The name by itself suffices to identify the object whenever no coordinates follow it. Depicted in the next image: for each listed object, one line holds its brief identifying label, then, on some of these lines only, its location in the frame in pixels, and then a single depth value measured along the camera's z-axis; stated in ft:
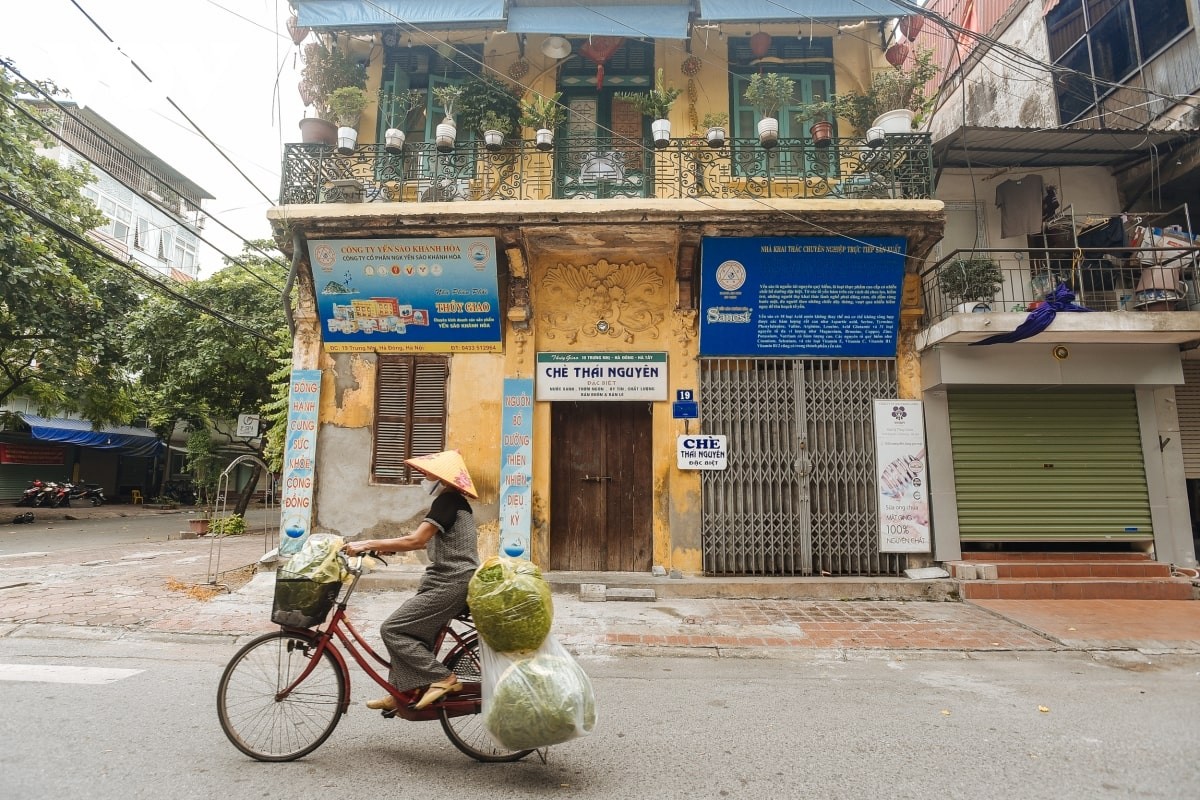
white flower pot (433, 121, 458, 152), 27.02
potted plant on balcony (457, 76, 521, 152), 28.58
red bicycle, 10.36
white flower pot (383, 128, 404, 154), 27.12
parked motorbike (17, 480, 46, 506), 68.85
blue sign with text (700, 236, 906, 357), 26.50
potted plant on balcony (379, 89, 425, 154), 29.60
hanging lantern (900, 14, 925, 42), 28.15
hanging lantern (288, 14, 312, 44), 28.19
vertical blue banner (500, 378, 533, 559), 26.43
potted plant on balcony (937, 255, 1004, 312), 25.76
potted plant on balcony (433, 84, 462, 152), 27.02
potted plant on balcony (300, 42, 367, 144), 29.60
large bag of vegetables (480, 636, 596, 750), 9.05
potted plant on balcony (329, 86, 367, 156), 27.48
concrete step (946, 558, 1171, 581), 24.93
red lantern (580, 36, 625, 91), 29.14
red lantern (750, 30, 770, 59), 29.63
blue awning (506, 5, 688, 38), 27.25
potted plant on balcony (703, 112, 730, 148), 26.71
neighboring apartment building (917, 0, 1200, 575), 25.94
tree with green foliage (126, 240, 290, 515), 48.91
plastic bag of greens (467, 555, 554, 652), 9.30
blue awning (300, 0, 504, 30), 27.37
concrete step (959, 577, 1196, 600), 23.99
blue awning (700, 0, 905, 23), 27.50
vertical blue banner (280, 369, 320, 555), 26.76
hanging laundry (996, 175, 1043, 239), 28.66
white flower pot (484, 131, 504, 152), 27.04
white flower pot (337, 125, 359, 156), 27.43
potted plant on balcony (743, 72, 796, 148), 26.63
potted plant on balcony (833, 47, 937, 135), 26.48
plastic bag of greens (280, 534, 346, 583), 9.91
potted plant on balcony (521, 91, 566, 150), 26.99
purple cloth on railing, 23.24
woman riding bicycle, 10.05
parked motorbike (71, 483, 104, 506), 76.24
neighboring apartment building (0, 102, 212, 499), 70.59
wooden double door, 27.78
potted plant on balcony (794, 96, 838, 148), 26.99
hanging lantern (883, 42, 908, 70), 28.37
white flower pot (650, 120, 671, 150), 26.45
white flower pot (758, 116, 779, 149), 26.30
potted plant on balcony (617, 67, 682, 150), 26.48
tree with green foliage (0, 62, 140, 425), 42.83
